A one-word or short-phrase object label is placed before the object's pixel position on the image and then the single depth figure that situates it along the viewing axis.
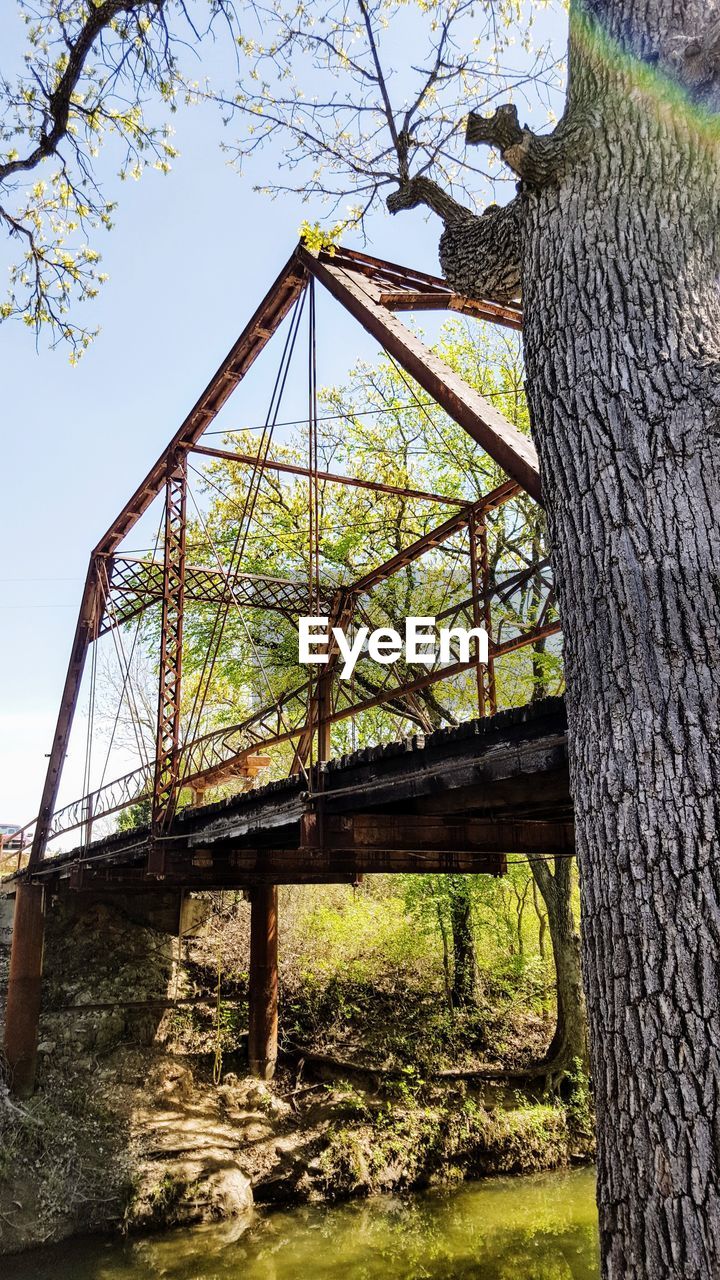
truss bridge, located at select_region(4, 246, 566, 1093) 5.85
